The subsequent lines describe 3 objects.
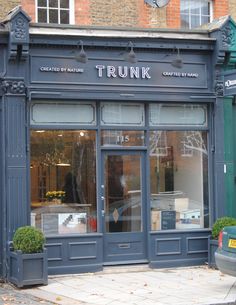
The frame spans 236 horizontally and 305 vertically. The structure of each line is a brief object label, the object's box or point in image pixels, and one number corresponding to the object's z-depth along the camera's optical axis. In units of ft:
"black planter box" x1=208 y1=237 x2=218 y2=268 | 40.15
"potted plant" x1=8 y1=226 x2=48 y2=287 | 34.71
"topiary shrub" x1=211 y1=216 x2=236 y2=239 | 39.65
